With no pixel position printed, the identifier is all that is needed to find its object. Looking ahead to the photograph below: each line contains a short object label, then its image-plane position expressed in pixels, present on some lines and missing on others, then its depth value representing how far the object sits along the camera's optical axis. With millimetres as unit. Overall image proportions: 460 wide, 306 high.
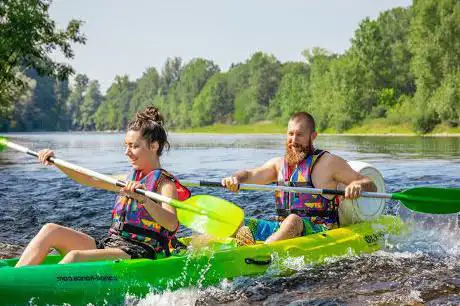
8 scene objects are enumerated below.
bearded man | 6020
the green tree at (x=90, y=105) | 151750
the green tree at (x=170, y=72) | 144250
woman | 4582
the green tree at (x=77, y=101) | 152500
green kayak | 4379
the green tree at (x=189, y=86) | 113438
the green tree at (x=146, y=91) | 142288
